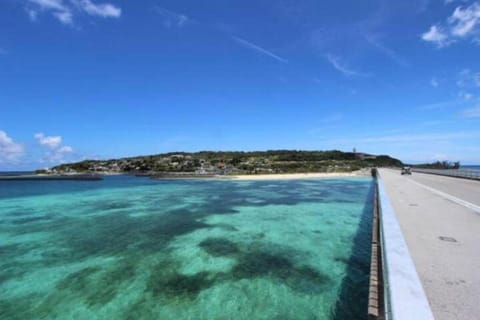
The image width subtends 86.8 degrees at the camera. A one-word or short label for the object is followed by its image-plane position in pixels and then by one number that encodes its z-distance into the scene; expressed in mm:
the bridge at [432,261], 2865
